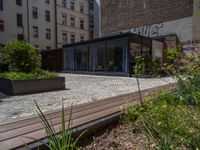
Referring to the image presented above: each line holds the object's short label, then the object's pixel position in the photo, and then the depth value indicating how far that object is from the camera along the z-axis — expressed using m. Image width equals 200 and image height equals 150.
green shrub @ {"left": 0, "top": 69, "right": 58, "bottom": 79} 5.38
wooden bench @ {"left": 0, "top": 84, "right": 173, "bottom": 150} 1.55
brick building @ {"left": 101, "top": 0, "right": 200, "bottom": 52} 11.79
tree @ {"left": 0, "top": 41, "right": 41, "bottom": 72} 5.82
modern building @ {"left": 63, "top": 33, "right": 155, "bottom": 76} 10.14
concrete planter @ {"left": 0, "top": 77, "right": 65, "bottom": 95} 5.07
